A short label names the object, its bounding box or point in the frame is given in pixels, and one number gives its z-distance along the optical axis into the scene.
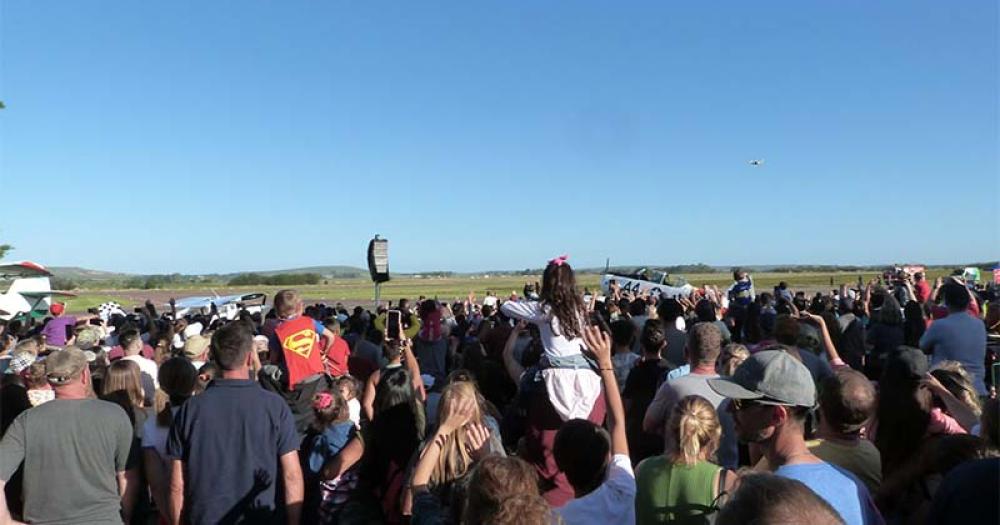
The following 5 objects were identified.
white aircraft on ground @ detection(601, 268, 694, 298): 28.41
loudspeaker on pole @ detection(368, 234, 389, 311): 11.89
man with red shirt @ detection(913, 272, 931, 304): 10.59
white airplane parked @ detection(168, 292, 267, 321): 28.07
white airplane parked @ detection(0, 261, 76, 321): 24.23
